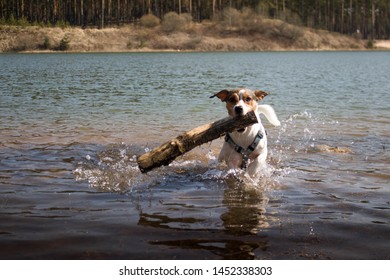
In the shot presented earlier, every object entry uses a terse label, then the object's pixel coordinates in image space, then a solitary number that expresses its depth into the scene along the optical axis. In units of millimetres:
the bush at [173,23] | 93438
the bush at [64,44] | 79500
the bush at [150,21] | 95625
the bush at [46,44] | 80381
